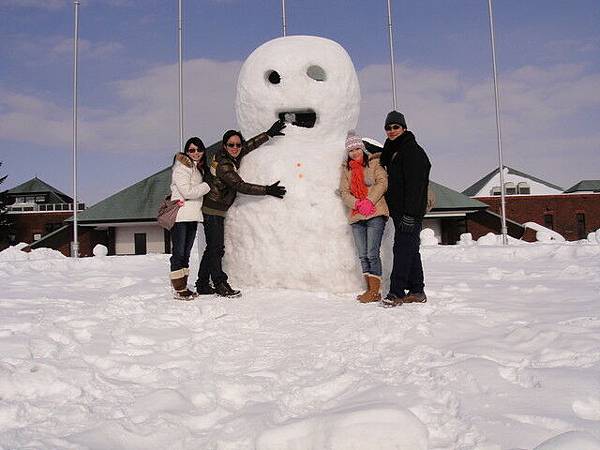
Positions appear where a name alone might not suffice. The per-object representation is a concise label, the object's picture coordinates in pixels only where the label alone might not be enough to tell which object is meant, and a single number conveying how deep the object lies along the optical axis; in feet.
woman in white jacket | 14.23
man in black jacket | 13.01
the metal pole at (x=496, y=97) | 42.55
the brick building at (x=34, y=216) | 75.10
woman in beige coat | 13.75
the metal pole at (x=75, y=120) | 41.50
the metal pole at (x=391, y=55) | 37.65
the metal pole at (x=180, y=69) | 38.92
